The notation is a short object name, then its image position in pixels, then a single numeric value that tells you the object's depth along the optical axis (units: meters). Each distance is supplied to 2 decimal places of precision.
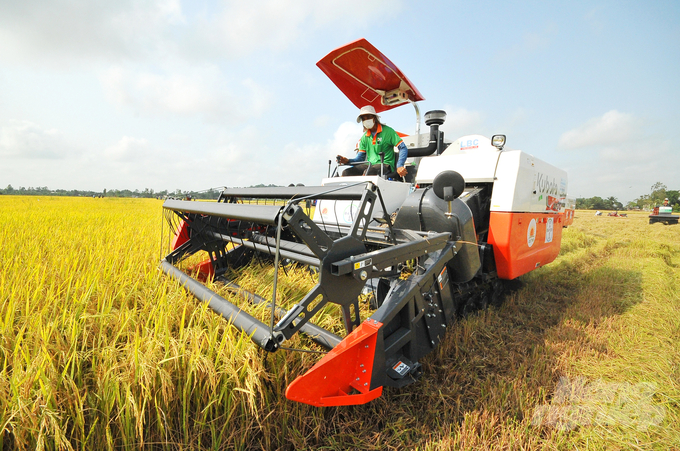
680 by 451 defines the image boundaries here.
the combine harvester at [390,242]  1.71
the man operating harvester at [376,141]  4.30
